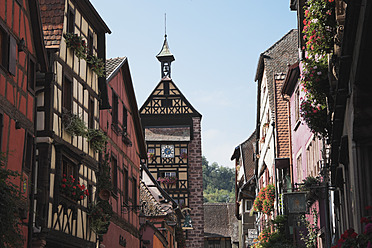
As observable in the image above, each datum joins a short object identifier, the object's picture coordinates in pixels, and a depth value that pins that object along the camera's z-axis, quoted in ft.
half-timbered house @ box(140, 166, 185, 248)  81.05
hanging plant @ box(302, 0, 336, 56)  37.50
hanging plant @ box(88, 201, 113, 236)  54.95
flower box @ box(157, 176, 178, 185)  152.95
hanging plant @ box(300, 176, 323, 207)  54.24
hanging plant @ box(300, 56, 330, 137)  41.34
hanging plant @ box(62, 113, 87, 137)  49.21
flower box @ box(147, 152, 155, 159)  155.02
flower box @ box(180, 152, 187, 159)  156.25
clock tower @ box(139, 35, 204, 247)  154.30
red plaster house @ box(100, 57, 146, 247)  64.54
